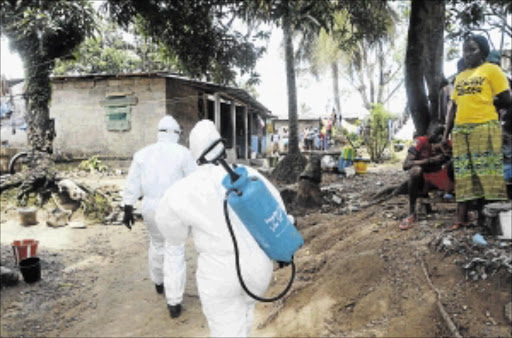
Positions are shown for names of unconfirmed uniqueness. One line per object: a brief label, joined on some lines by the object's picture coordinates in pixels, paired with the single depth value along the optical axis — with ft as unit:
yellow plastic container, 36.52
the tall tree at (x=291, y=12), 19.67
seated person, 14.28
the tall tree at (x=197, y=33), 26.14
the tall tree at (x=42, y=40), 27.84
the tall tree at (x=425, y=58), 18.29
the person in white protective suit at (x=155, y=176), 13.47
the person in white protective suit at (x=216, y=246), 7.00
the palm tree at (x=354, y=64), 67.36
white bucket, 10.98
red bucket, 16.84
